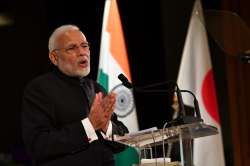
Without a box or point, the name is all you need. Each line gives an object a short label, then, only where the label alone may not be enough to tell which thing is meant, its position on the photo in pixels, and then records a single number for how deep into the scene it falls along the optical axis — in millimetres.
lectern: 4145
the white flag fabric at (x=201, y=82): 7996
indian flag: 8273
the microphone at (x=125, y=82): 4293
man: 4477
